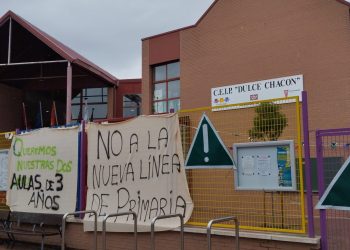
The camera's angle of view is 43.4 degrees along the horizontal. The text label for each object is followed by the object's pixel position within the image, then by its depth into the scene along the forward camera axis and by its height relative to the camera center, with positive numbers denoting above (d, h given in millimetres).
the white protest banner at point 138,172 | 7527 -88
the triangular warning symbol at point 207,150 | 6848 +262
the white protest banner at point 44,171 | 9219 -70
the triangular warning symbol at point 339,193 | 5598 -347
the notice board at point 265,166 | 6207 +7
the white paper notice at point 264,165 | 6398 +20
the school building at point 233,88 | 6422 +3918
